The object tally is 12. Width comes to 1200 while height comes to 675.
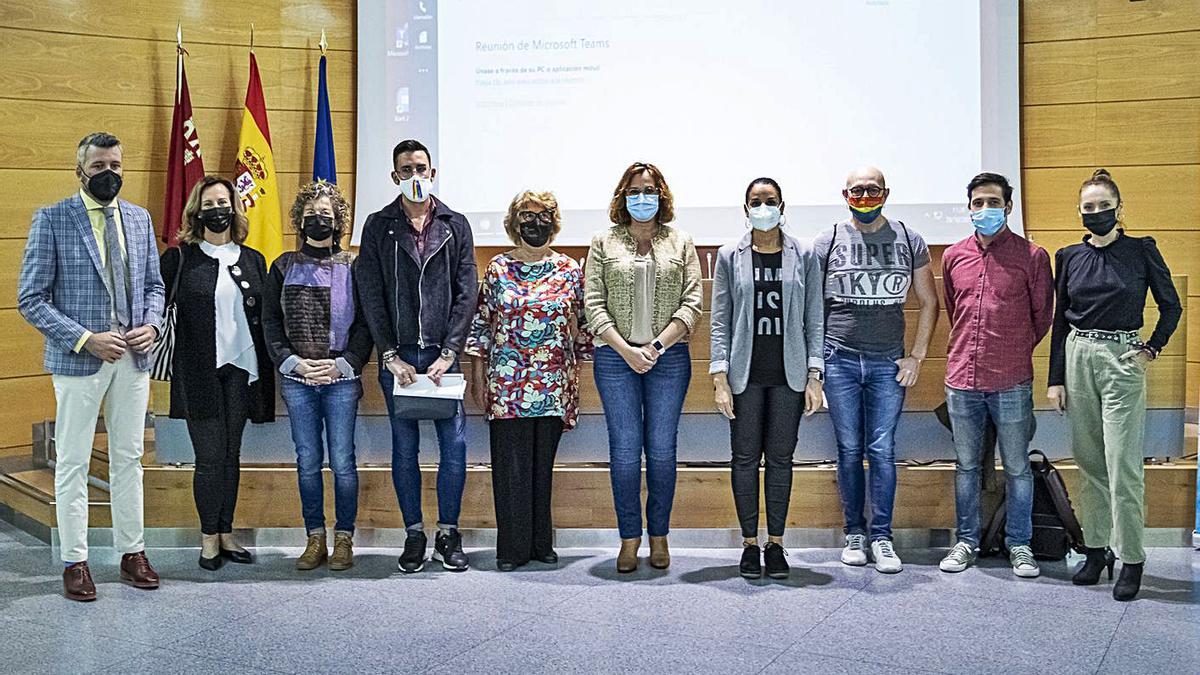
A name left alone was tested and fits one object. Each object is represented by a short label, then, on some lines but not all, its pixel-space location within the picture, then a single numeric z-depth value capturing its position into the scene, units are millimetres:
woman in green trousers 3525
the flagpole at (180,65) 5480
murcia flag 5434
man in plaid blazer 3590
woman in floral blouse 3873
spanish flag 5480
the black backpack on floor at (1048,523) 3934
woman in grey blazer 3758
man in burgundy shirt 3801
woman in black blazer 3898
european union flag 5449
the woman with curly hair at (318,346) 3879
